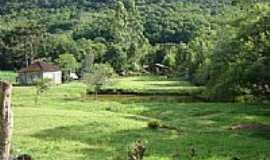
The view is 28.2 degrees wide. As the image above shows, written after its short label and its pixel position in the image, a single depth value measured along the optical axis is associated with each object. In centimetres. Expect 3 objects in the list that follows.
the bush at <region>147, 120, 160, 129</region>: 3838
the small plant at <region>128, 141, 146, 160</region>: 1040
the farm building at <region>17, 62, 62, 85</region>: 11038
